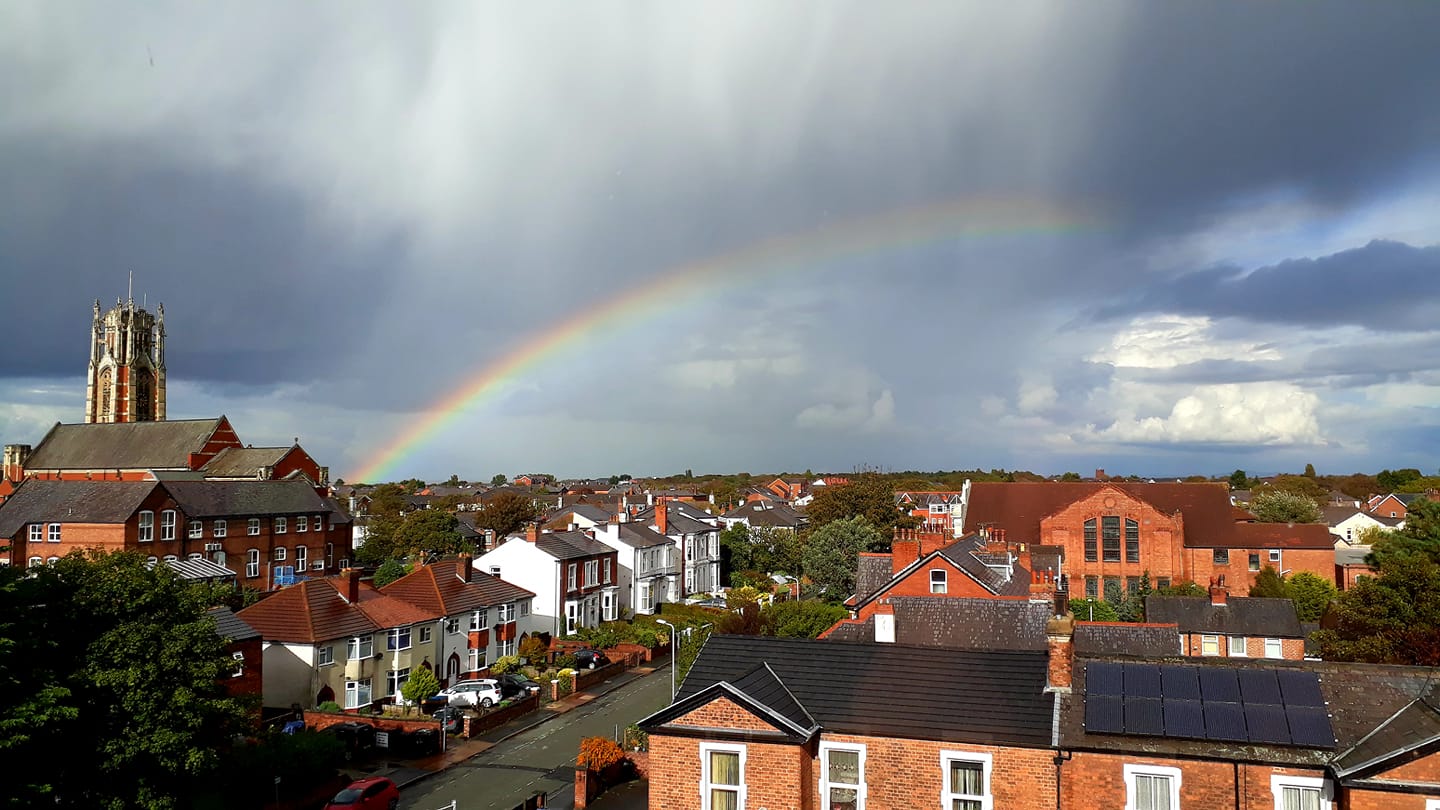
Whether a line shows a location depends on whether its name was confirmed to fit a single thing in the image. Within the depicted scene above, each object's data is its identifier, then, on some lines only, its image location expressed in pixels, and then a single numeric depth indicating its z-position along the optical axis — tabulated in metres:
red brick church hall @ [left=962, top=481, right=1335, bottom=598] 73.19
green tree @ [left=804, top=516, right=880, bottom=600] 78.81
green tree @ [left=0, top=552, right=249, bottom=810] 21.98
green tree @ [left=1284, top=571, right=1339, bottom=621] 63.00
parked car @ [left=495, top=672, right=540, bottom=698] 48.66
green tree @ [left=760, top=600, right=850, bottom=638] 51.00
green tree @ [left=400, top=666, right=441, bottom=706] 44.06
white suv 45.88
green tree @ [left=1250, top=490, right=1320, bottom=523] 103.38
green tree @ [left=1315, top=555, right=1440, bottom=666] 37.66
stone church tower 137.12
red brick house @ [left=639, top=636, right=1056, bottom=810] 19.72
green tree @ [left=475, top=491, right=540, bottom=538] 105.12
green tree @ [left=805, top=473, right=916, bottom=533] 98.69
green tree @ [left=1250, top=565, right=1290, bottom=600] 64.19
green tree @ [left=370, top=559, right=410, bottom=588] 81.36
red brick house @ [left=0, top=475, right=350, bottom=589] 72.12
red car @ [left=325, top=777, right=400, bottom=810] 29.17
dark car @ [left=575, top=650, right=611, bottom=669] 57.12
